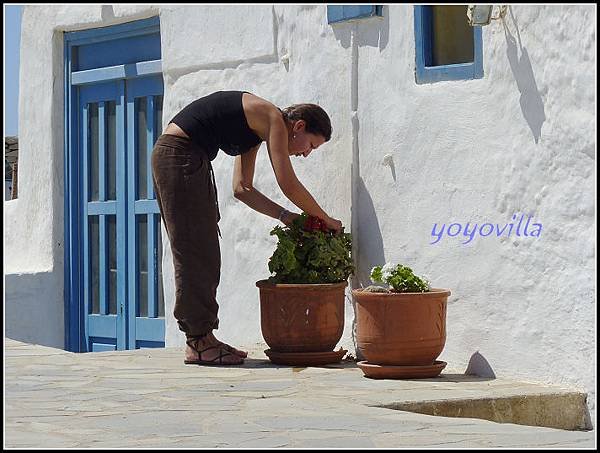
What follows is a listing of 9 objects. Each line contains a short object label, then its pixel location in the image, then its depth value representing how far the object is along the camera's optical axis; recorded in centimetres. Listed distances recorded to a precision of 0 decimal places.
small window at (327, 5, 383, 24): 1429
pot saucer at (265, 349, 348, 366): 1384
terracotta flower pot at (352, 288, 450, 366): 1269
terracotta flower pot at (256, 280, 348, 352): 1384
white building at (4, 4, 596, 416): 1212
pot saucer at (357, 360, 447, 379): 1272
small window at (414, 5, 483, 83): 1351
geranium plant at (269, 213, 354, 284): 1390
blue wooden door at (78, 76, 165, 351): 1845
